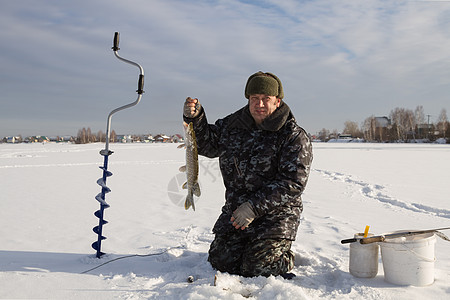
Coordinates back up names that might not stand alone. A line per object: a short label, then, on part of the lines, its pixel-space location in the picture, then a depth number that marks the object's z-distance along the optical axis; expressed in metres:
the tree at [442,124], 77.51
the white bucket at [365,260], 3.18
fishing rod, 3.02
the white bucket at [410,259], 2.94
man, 3.24
